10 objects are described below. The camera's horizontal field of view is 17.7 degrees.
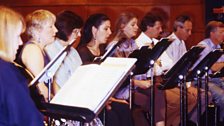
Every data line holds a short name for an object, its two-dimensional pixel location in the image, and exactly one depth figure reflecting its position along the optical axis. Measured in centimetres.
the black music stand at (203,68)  736
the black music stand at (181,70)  684
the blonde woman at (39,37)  595
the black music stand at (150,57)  666
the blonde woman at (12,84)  372
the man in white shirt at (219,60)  909
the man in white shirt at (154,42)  777
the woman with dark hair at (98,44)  683
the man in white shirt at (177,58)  835
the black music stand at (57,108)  408
